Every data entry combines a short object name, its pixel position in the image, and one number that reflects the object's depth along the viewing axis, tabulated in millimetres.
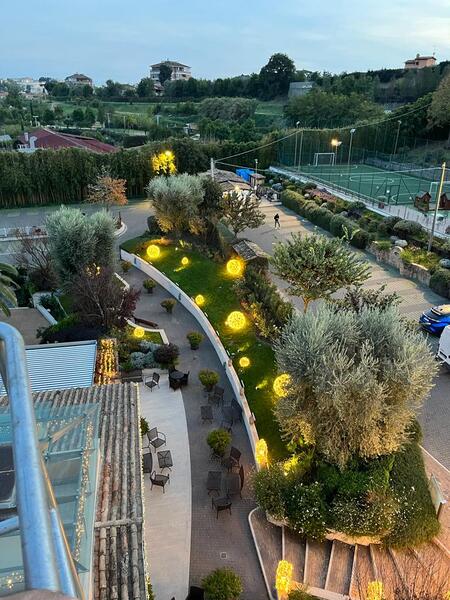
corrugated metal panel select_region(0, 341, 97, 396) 13586
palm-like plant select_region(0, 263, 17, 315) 17806
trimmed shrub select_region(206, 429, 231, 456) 13420
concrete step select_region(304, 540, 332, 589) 9828
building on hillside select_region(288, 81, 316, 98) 94288
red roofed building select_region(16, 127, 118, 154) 53344
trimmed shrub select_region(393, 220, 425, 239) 29453
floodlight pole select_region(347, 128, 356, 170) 53194
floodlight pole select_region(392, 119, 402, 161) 58725
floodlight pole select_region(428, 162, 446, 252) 26123
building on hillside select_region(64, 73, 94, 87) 188875
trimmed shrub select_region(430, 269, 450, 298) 22734
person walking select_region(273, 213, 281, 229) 34031
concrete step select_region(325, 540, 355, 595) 9664
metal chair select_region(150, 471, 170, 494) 12352
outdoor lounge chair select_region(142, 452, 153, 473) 12812
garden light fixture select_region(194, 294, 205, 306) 22541
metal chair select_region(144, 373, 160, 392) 16812
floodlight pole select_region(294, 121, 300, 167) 53594
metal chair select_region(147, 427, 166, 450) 13641
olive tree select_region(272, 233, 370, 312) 17641
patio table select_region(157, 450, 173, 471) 12859
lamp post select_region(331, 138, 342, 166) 55319
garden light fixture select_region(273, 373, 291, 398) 14367
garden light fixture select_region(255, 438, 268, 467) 12641
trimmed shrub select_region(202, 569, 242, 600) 9172
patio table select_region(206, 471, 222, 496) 12016
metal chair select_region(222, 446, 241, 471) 12961
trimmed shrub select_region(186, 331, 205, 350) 19297
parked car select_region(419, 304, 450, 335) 19281
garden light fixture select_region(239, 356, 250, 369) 17344
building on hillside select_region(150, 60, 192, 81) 164250
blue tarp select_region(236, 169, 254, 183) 49406
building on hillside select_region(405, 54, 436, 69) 108750
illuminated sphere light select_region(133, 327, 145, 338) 20006
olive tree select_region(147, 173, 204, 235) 28656
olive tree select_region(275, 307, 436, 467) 10891
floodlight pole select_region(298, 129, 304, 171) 53188
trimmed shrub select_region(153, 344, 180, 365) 17828
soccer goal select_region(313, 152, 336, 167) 54219
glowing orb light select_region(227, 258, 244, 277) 24328
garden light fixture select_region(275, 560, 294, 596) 9242
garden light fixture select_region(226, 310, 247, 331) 19500
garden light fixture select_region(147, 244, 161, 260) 28797
